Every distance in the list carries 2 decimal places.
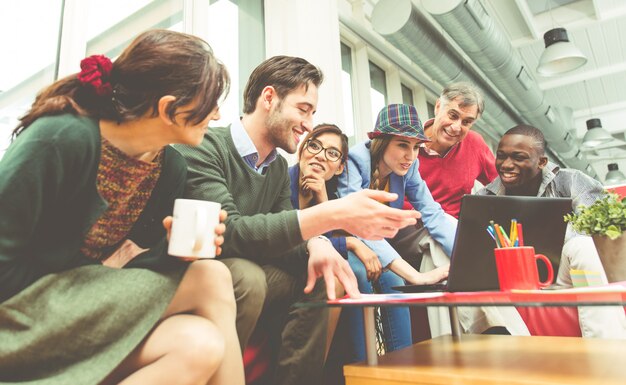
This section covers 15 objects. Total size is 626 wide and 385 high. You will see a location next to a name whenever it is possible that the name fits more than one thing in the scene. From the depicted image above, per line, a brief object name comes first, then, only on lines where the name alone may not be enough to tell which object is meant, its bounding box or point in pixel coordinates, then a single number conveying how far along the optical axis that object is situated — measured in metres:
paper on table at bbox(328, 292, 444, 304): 0.97
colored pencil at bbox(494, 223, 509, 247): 1.08
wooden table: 0.87
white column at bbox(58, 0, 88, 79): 1.96
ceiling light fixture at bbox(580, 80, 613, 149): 5.88
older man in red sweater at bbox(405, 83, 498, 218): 2.61
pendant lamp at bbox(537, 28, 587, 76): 3.75
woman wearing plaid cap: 1.85
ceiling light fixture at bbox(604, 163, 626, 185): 8.34
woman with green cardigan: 0.74
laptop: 1.14
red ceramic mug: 1.03
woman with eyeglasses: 1.65
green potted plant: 1.18
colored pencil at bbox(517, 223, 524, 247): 1.11
